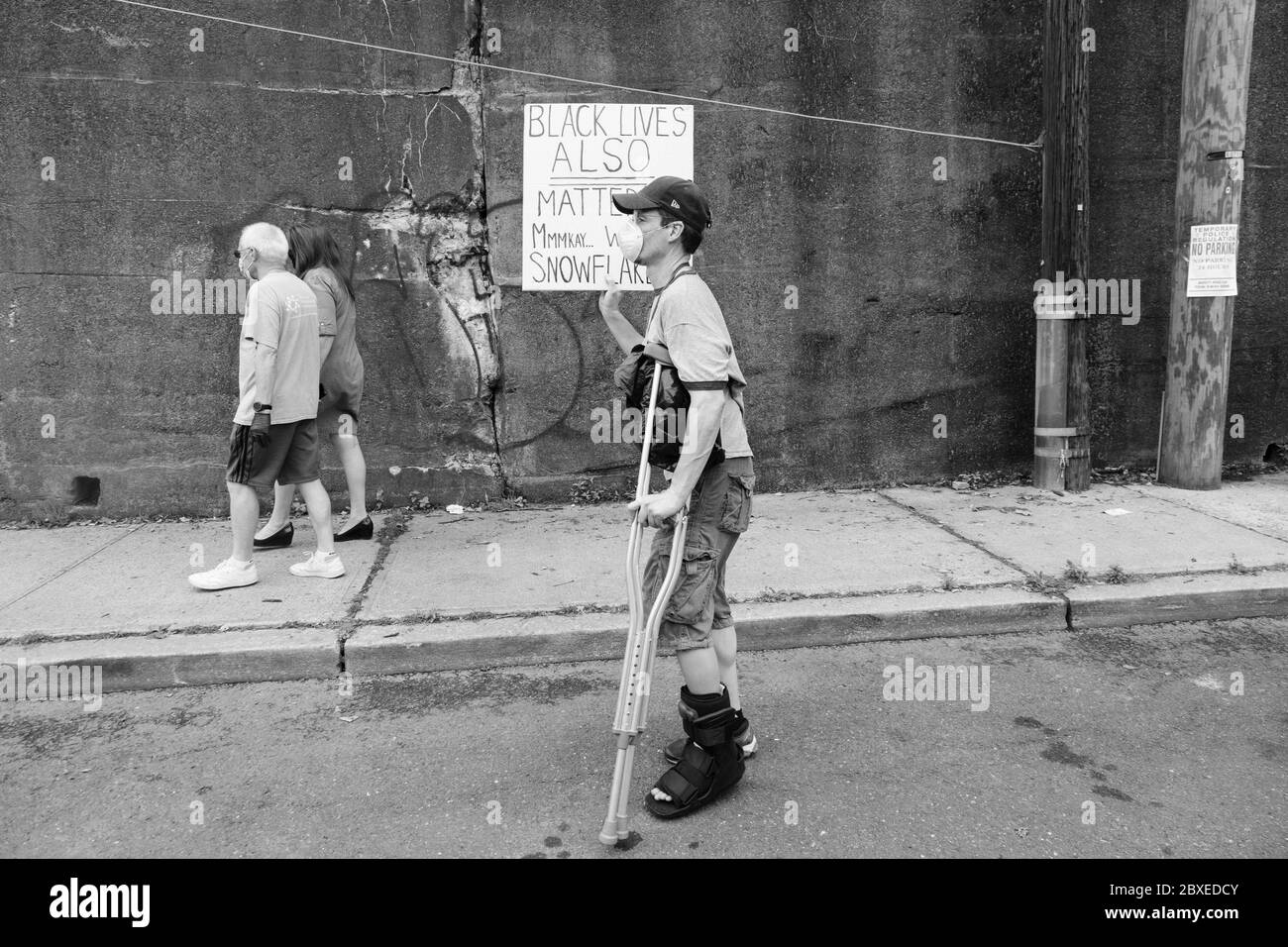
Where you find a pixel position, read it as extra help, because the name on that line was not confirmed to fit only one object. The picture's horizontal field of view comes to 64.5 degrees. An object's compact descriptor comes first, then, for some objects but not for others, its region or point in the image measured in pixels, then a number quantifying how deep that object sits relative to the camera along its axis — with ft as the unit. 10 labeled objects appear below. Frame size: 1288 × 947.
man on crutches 10.34
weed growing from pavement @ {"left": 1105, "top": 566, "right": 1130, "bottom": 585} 17.01
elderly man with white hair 16.75
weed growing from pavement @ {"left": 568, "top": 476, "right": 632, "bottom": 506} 23.15
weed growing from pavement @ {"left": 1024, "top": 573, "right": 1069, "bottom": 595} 16.69
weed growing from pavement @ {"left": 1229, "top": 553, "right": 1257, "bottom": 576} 17.21
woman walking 19.51
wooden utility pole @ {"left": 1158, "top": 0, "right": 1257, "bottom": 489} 21.35
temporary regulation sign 21.75
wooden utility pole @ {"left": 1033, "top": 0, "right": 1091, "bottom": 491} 21.80
